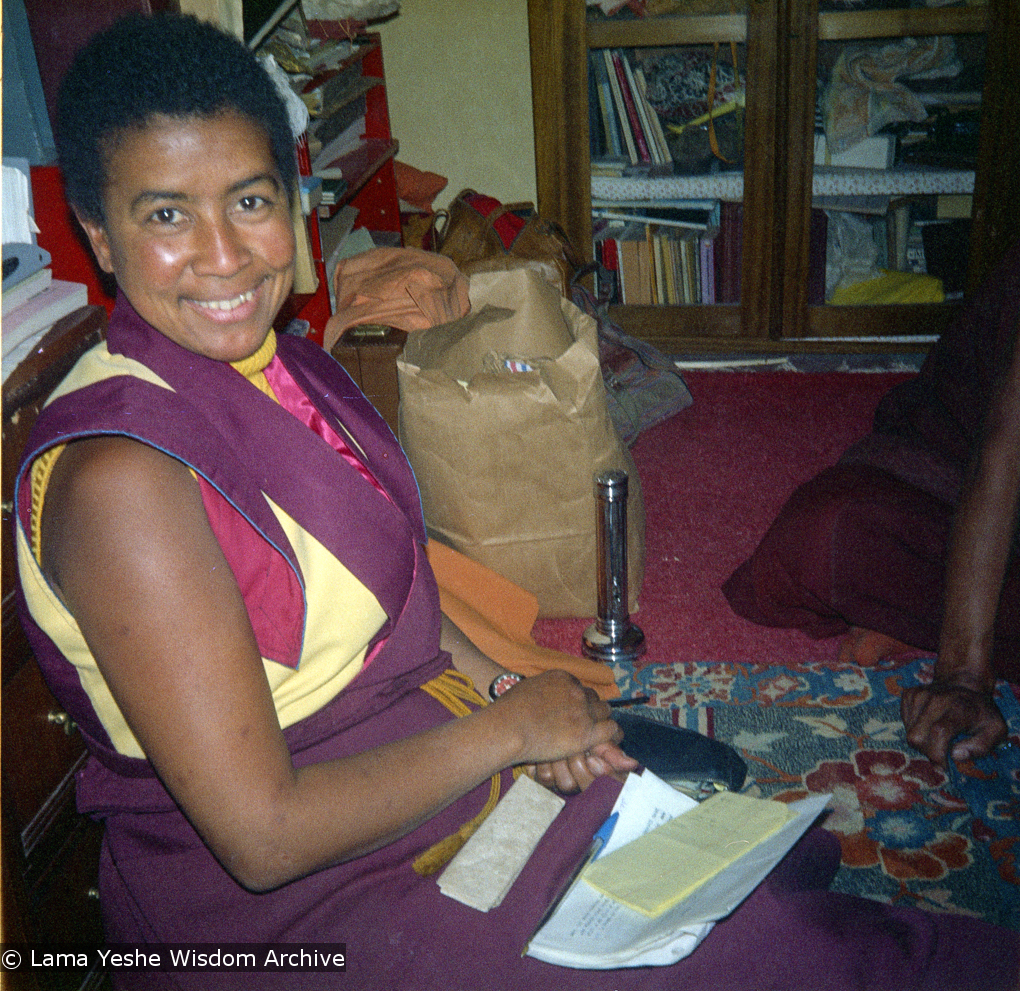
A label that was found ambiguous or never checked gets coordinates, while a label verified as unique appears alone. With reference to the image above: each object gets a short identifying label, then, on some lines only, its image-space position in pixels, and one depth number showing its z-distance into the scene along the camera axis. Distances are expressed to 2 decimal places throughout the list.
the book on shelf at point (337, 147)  2.68
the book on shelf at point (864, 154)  3.10
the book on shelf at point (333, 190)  2.43
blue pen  0.86
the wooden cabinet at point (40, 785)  0.96
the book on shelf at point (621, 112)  3.11
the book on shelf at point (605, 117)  3.12
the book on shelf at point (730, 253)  3.22
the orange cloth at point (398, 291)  2.38
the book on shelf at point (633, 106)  3.12
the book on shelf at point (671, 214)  3.27
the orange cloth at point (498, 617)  1.73
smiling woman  0.76
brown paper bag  1.79
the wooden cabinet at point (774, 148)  2.91
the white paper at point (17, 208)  1.06
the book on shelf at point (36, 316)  0.98
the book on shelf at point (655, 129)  3.15
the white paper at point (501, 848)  0.88
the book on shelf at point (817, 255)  3.21
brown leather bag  2.82
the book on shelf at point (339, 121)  2.64
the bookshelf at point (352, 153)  2.49
